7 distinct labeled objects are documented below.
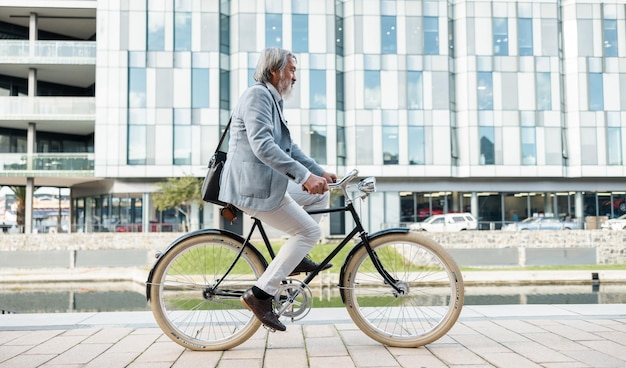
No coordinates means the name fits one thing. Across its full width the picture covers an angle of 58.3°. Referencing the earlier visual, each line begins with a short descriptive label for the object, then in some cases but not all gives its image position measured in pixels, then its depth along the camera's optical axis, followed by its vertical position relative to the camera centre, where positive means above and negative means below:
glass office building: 32.47 +6.49
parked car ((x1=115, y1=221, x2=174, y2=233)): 32.95 -1.23
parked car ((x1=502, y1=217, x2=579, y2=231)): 30.19 -1.26
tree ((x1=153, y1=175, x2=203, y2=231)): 29.77 +0.67
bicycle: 3.88 -0.55
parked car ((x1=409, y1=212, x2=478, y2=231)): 31.92 -1.14
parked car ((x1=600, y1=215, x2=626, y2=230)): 30.17 -1.25
